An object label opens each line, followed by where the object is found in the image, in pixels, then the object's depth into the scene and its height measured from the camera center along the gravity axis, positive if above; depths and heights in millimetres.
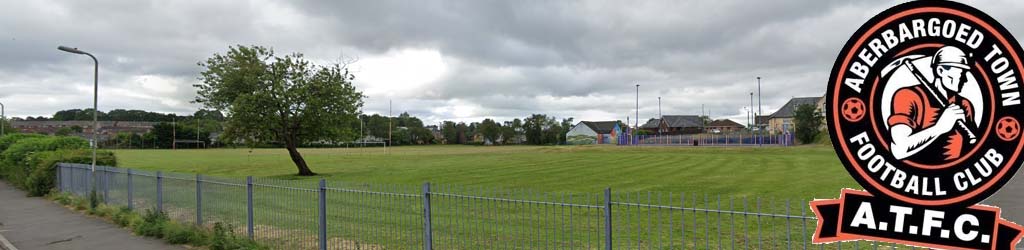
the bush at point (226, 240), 9516 -1650
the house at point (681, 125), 122100 +1956
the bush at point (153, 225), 11375 -1665
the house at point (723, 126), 129900 +1851
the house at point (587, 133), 117956 +474
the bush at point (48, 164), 20422 -877
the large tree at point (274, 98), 30500 +2020
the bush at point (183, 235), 10461 -1712
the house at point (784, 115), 93262 +2929
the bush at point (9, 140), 29797 -46
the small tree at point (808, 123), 66062 +1181
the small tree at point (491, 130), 136000 +1317
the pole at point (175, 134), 112812 +741
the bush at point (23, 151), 23609 -478
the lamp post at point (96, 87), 17672 +1508
